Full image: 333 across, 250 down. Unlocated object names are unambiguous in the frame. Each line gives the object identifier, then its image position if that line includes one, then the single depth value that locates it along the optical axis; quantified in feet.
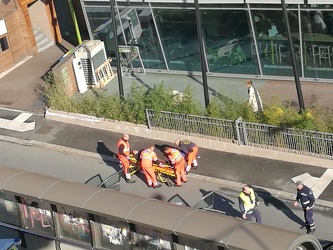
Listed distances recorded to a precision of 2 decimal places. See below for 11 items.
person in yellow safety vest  60.18
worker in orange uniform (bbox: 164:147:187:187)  67.82
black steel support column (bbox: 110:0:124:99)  79.51
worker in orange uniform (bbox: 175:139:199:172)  70.59
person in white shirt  74.95
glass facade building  82.89
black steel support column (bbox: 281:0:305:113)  71.99
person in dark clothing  59.52
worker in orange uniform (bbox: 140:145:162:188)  68.08
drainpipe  96.84
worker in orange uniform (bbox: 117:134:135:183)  69.31
